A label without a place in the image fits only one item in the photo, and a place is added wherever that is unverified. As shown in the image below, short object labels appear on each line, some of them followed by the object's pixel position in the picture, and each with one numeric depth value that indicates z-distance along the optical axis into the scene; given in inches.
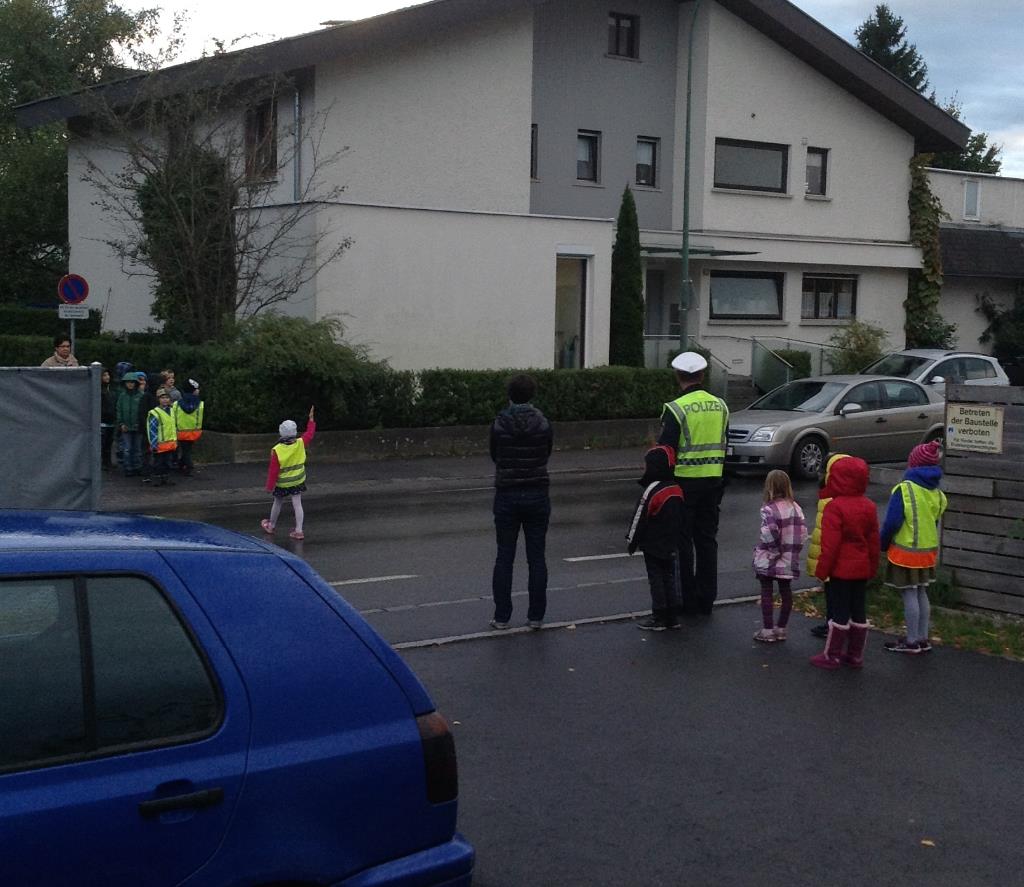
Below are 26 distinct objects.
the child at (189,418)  743.7
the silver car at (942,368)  957.2
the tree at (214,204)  922.7
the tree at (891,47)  2800.2
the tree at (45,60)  1686.8
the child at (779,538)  356.2
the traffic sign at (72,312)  811.4
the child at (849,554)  326.0
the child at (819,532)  336.2
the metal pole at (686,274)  1074.1
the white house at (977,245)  1459.2
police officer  376.2
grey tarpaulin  365.7
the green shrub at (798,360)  1237.1
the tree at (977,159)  2805.1
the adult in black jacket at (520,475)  363.6
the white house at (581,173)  993.5
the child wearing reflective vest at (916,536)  340.8
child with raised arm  552.4
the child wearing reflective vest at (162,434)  717.3
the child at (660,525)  364.8
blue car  126.8
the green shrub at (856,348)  1248.8
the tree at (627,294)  1141.1
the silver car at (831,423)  774.5
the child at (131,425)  737.6
